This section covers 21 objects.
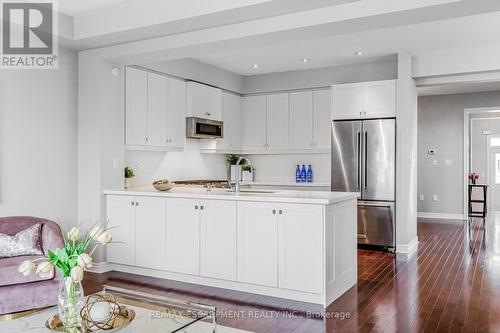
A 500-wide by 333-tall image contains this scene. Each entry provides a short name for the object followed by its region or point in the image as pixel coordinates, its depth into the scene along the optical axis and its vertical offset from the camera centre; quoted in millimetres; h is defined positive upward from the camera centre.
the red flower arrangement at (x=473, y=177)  9352 -203
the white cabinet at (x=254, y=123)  7250 +763
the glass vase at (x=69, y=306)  2076 -661
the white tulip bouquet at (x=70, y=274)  2051 -501
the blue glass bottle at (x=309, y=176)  7033 -134
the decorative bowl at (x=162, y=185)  4609 -182
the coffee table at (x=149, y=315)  2230 -812
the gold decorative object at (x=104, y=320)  2139 -776
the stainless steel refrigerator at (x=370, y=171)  5859 -47
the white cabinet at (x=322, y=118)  6723 +774
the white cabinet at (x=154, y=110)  5145 +733
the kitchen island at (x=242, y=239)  3639 -665
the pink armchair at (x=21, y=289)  3160 -903
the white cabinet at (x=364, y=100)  5926 +955
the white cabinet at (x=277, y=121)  7059 +767
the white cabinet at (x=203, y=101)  6113 +983
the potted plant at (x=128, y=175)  5195 -85
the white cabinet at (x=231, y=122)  6879 +756
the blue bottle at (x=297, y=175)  7086 -119
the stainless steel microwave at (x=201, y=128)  5999 +563
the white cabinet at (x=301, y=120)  6859 +760
